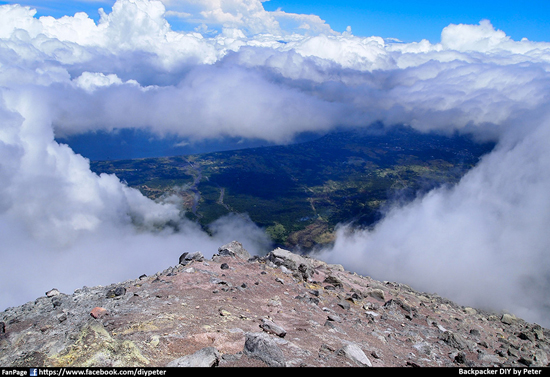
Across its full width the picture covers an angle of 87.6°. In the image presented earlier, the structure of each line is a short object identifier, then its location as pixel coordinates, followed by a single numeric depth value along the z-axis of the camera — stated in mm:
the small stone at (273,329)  15593
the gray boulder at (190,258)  28453
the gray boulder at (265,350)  12367
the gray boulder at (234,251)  32188
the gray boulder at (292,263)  30106
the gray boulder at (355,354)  14189
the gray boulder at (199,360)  11430
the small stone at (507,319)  31481
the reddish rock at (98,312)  16356
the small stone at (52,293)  22189
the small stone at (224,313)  17566
